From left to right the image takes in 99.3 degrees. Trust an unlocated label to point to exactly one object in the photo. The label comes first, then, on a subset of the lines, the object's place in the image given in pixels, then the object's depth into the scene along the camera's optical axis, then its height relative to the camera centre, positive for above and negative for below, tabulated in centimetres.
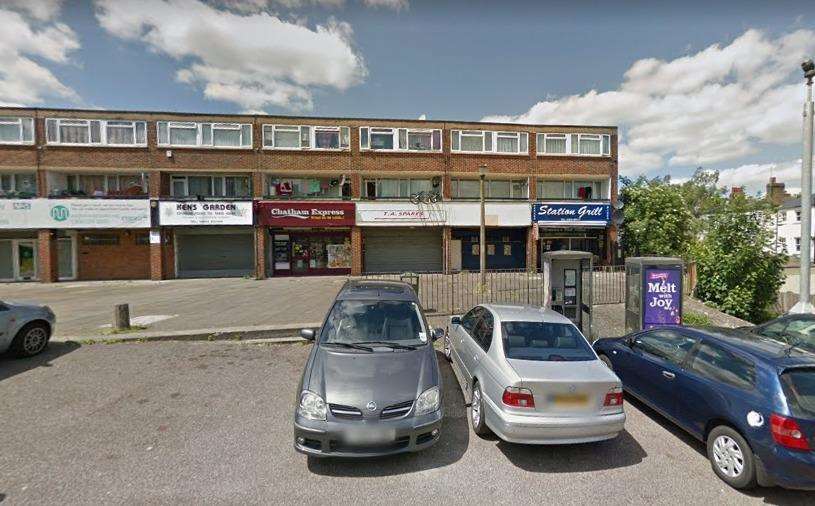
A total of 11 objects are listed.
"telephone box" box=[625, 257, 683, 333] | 750 -106
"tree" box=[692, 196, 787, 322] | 1021 -58
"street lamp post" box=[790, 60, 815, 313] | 759 +126
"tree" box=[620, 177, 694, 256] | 2045 +126
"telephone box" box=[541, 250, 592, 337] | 812 -105
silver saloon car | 344 -147
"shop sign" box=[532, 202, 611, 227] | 2042 +177
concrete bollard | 790 -158
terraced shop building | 1786 +301
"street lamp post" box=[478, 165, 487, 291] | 1126 -31
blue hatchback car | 295 -156
